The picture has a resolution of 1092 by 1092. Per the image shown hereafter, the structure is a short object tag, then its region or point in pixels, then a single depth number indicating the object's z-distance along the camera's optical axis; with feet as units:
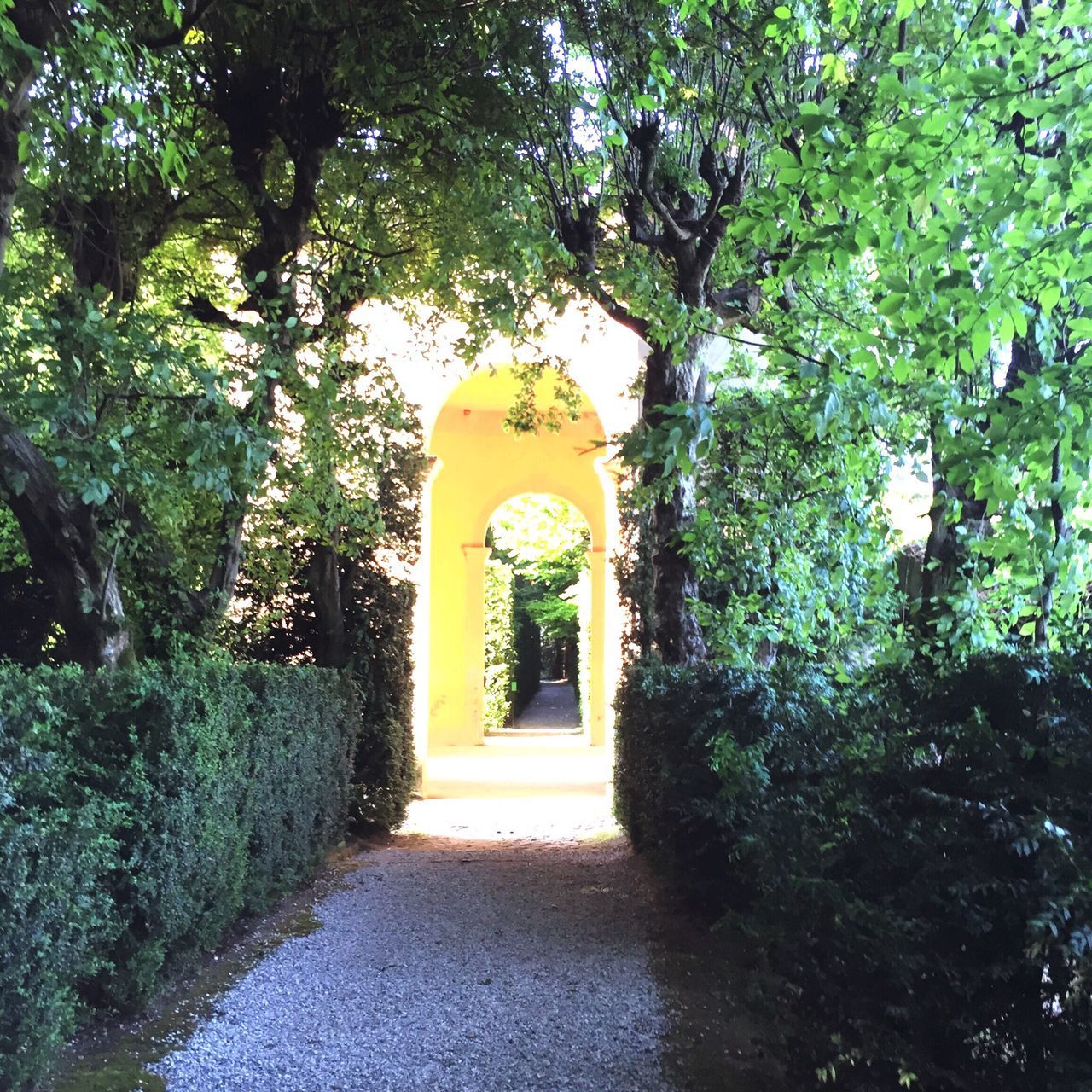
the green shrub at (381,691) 33.55
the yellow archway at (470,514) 63.87
